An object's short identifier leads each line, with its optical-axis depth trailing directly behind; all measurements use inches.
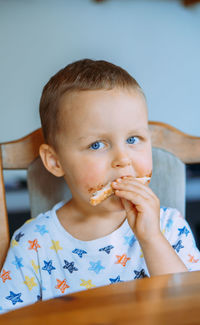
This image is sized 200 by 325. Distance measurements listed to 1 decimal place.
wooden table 17.1
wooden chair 41.8
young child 35.6
